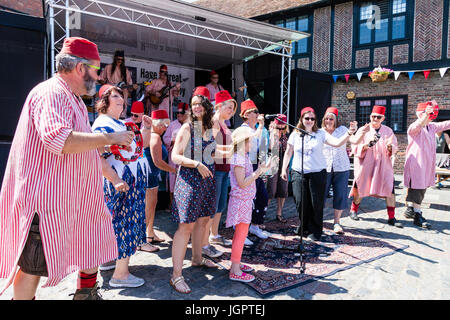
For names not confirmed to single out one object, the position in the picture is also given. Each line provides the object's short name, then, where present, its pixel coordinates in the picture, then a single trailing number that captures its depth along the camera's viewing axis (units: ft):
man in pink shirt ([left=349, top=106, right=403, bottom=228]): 17.38
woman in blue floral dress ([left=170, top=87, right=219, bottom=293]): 9.40
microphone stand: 11.23
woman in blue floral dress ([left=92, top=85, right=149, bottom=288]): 9.16
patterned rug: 10.68
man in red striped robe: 5.29
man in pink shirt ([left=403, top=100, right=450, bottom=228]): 17.63
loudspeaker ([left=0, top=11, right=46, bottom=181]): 15.20
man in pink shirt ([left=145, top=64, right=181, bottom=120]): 27.61
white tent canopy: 21.89
